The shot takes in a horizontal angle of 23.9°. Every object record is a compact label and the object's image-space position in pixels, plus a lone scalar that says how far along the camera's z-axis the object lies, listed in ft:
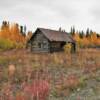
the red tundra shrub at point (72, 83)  29.42
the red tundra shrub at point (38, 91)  22.89
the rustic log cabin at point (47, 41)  124.26
